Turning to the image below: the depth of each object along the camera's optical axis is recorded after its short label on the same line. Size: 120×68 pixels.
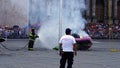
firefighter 26.61
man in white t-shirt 14.18
